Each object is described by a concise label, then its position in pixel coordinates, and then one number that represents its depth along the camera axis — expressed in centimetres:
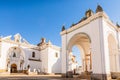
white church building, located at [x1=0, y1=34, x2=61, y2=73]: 1641
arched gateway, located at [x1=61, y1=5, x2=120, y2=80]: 731
